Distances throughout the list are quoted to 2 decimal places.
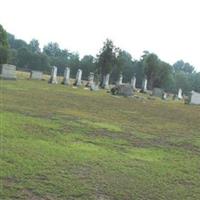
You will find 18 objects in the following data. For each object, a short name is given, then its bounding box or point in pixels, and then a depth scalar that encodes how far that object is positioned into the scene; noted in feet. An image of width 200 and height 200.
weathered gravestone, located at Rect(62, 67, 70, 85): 125.31
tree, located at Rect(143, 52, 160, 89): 182.60
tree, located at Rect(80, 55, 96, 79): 242.78
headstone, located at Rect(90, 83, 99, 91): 113.00
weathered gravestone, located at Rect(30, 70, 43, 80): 134.76
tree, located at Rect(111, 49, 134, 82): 155.84
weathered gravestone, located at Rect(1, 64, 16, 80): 104.12
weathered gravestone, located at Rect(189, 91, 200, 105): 109.19
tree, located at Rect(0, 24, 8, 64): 149.32
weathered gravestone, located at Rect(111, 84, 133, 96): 97.51
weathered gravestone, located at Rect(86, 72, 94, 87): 124.86
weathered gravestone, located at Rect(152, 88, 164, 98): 133.69
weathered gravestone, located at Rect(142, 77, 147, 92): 153.91
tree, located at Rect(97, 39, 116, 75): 152.35
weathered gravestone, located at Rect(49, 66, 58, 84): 122.01
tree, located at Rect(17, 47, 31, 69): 288.51
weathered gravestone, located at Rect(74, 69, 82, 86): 126.68
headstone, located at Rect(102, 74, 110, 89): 138.27
